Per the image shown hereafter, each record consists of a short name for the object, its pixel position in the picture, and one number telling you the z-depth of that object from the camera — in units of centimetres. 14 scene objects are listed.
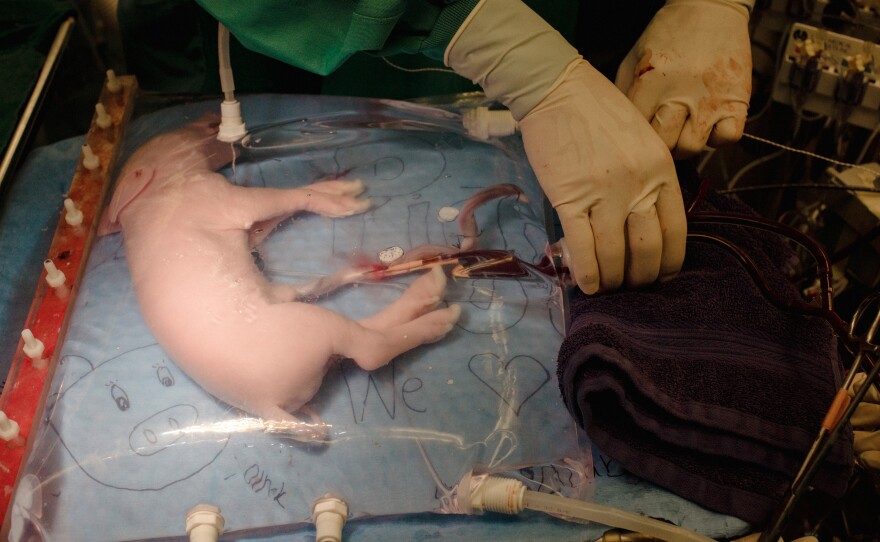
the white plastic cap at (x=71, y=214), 121
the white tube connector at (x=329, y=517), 89
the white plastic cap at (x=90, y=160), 132
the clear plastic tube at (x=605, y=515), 88
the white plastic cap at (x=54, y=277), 110
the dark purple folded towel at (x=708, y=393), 93
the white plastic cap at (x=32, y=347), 100
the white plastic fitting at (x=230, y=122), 127
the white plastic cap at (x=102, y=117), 141
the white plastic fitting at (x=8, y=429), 93
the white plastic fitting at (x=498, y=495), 93
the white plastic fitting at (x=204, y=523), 88
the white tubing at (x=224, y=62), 121
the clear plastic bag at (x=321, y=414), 93
